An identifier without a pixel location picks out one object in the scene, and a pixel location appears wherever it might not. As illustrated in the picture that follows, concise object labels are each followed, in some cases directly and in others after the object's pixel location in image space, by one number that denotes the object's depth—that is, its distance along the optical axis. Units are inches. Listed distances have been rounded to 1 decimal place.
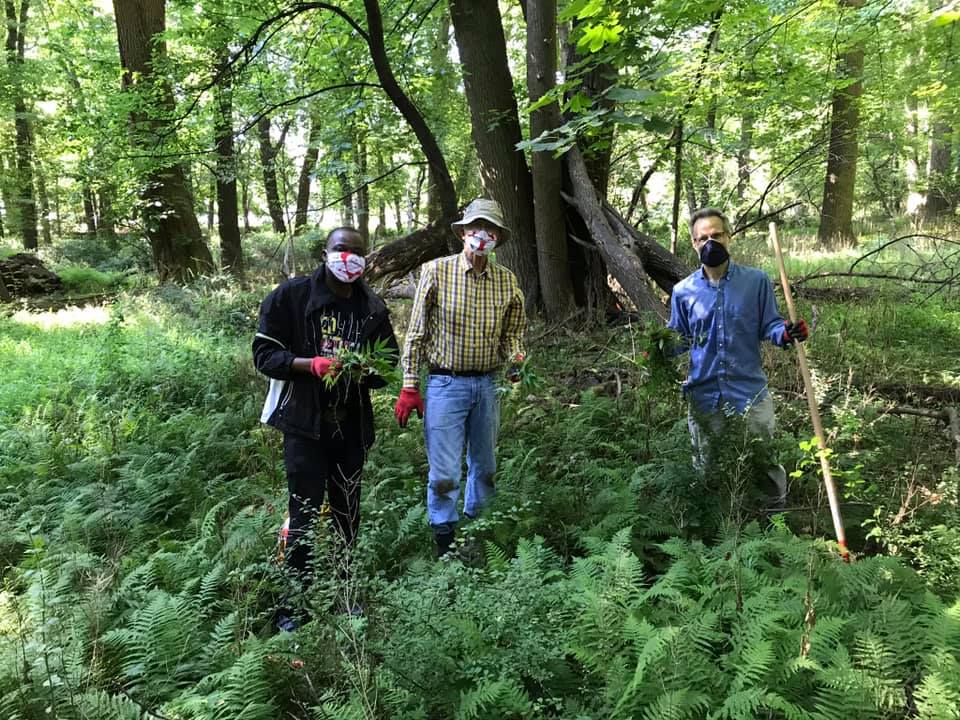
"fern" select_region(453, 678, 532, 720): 94.3
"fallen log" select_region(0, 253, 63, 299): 592.1
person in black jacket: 140.9
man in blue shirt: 162.9
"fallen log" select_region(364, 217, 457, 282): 400.8
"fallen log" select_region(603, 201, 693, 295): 325.4
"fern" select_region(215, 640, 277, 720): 103.6
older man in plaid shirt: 160.9
